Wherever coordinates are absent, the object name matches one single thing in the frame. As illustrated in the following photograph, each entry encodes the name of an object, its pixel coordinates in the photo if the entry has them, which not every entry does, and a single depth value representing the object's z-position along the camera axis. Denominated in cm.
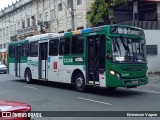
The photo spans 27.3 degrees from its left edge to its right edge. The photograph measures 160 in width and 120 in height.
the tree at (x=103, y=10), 2625
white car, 3703
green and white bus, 1364
